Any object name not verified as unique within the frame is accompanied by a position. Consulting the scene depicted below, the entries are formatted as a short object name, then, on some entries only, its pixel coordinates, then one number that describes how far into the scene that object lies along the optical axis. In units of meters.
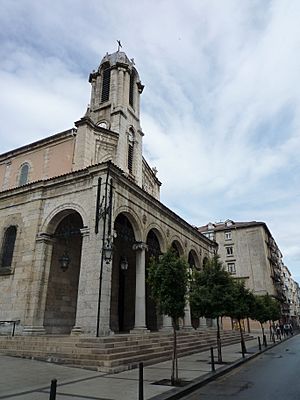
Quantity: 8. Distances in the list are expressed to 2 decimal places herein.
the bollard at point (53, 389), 4.43
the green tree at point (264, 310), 24.13
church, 14.27
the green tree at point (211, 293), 13.60
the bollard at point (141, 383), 5.82
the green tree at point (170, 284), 9.39
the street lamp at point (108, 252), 13.23
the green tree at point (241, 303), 14.56
